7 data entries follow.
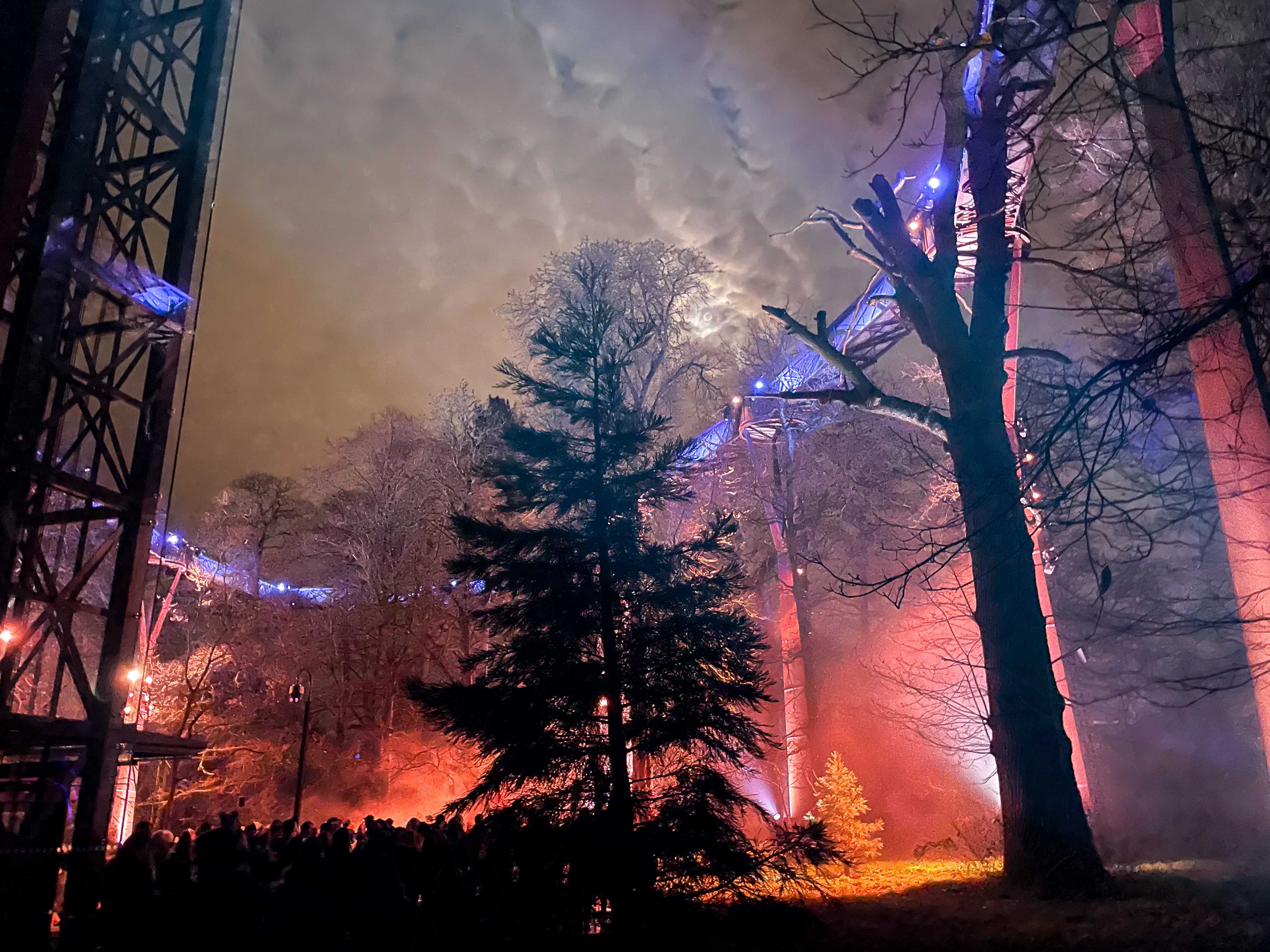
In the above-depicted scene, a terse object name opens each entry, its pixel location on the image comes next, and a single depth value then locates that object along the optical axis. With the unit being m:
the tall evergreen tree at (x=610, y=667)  7.31
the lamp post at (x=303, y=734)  14.41
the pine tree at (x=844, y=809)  15.44
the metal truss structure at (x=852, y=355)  8.72
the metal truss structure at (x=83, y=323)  8.68
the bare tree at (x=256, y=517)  29.61
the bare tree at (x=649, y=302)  24.36
